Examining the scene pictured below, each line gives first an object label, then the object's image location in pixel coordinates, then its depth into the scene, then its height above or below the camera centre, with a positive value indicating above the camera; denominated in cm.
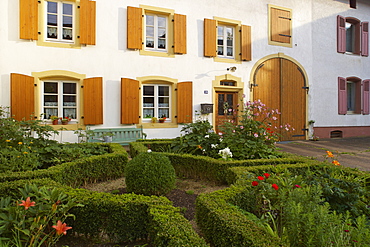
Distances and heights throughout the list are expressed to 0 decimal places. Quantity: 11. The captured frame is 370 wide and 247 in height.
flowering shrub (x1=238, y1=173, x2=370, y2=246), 181 -77
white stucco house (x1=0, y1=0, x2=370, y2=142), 750 +221
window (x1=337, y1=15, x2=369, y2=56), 1222 +430
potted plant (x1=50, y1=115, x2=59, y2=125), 757 +8
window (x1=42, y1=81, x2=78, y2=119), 776 +72
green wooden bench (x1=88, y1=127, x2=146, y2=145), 790 -41
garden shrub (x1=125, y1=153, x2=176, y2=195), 351 -75
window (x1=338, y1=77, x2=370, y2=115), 1221 +132
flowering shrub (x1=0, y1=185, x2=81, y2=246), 188 -75
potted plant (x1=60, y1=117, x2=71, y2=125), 768 +5
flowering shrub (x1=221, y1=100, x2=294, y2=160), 495 -35
